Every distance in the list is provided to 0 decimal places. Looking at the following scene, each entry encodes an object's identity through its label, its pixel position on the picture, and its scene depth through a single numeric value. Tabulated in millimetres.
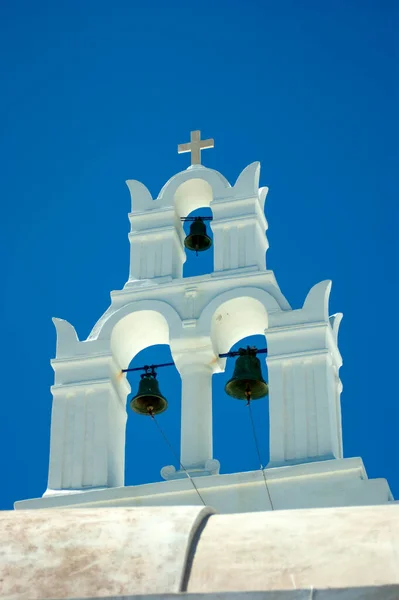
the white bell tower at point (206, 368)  17344
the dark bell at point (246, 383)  18516
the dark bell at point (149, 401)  18797
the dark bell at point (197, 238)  20938
